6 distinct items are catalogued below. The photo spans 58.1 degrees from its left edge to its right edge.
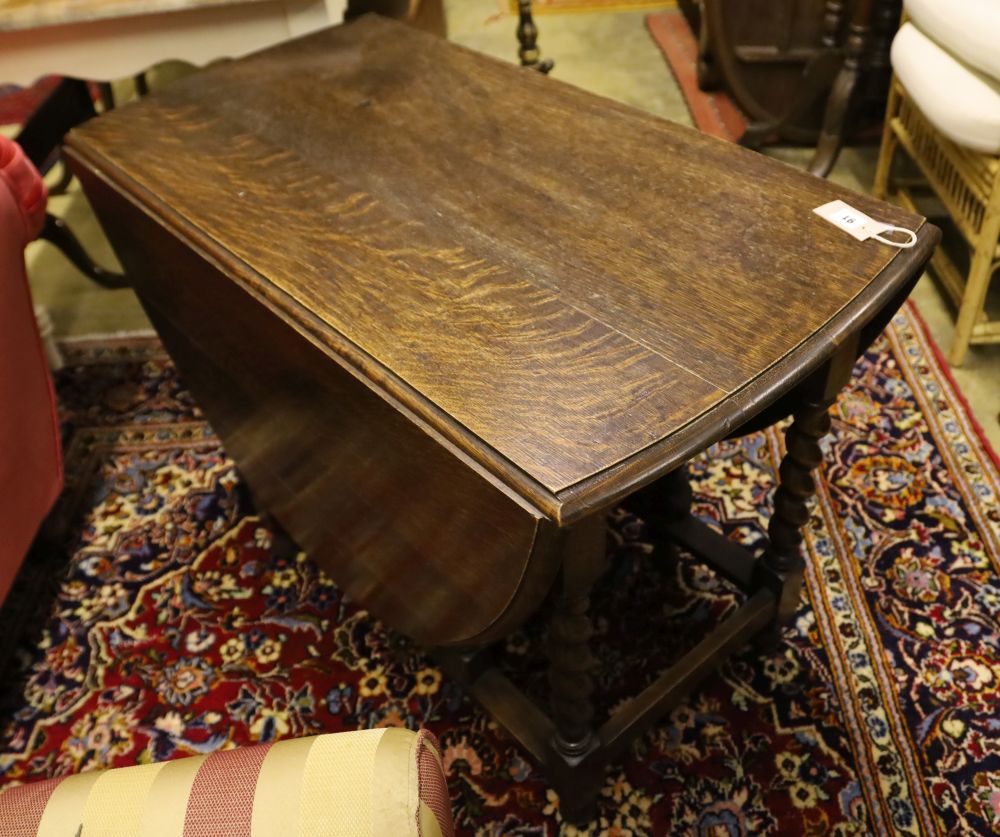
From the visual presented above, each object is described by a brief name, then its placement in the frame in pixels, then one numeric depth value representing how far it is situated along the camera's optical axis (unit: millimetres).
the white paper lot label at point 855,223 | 955
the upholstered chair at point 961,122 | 1525
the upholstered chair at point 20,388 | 1292
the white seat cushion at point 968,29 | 1487
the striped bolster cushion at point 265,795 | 671
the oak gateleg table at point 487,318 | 829
